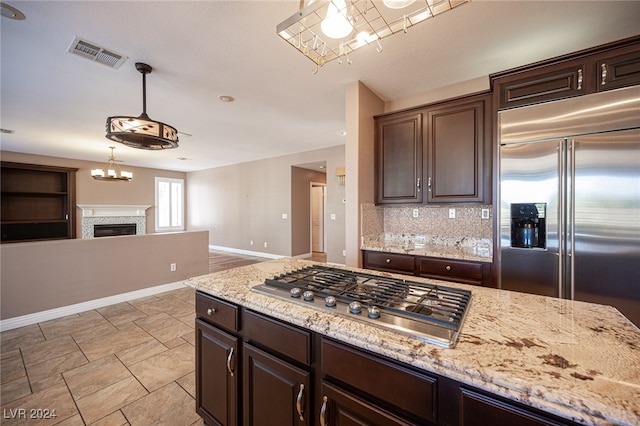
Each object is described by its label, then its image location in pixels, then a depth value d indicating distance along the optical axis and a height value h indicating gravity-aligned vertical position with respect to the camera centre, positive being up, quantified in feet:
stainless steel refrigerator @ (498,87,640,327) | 5.65 +0.33
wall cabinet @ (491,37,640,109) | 5.82 +3.44
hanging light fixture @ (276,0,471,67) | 3.35 +2.78
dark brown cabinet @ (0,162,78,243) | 19.60 +0.88
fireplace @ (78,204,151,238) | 22.43 -0.64
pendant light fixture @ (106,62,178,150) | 6.48 +2.14
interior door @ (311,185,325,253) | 25.21 -0.54
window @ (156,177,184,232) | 27.81 +0.95
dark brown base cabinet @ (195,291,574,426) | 2.28 -1.98
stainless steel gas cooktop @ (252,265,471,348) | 2.64 -1.16
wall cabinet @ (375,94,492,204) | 8.16 +2.07
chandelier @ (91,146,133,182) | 18.17 +2.71
